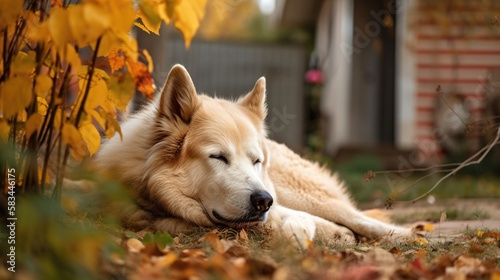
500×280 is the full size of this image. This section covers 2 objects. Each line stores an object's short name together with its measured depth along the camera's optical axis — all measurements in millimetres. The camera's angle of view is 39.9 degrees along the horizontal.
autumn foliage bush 2385
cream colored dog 3623
